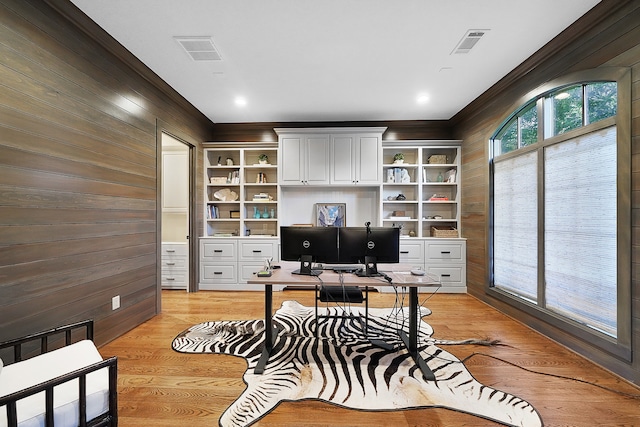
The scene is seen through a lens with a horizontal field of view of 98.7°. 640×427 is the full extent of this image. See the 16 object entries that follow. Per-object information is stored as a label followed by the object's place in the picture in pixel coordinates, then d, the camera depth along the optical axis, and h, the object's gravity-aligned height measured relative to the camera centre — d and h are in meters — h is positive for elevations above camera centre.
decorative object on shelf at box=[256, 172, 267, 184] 4.61 +0.61
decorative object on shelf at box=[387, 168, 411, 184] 4.52 +0.65
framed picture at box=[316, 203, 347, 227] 4.65 +0.02
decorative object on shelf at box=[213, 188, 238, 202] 4.62 +0.34
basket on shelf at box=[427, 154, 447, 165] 4.52 +0.93
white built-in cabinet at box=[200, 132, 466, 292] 4.32 +0.41
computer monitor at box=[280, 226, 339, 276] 2.38 -0.26
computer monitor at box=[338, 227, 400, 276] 2.35 -0.25
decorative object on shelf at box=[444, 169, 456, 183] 4.45 +0.65
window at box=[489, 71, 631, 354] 2.06 +0.05
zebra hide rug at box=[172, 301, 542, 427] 1.73 -1.20
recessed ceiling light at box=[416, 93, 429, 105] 3.64 +1.59
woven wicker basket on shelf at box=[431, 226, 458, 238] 4.32 -0.27
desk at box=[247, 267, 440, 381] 2.08 -0.51
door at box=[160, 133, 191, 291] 4.32 +0.02
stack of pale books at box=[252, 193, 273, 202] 4.59 +0.29
